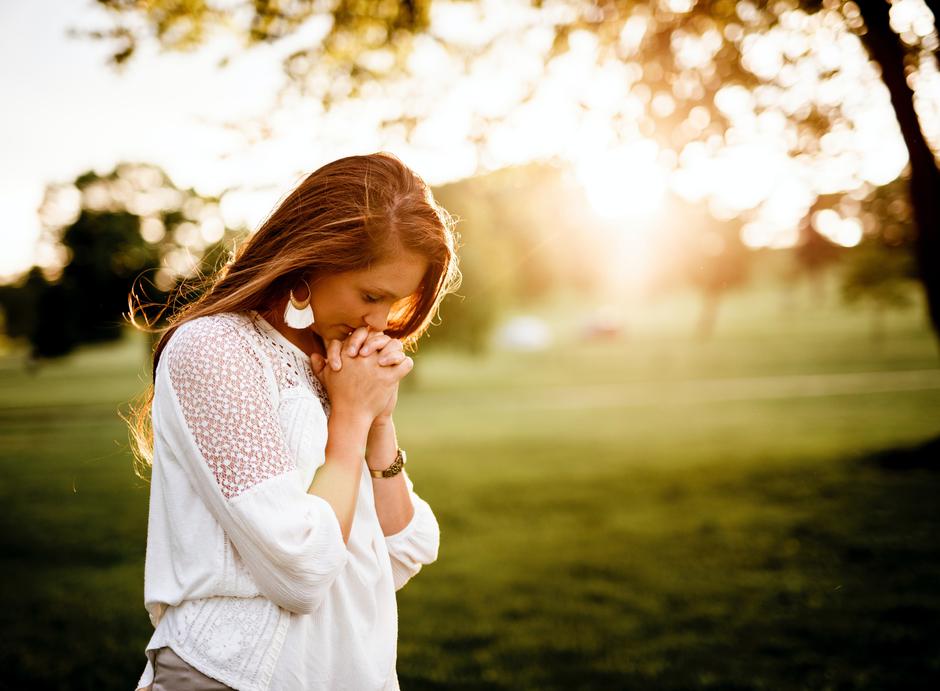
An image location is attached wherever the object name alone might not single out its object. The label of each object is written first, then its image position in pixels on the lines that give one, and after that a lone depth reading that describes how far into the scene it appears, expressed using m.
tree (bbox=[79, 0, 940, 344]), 5.41
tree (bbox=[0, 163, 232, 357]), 33.22
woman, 1.69
